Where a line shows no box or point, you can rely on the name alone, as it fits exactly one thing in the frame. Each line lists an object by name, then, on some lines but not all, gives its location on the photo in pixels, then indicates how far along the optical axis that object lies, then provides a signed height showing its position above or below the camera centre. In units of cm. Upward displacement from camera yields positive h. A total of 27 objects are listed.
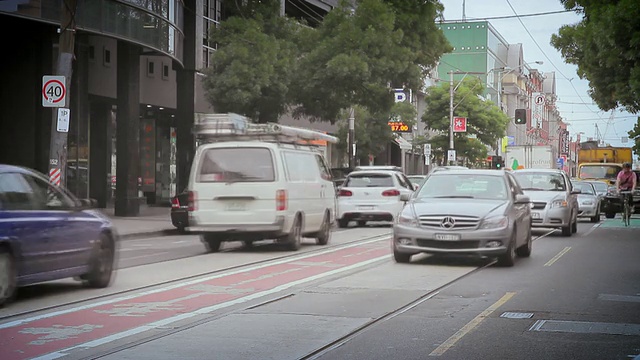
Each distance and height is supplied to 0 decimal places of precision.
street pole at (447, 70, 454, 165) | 6088 +363
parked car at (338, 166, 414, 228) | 2738 -41
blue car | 1049 -65
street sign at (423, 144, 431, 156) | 5594 +181
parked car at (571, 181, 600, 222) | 3281 -74
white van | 1772 -19
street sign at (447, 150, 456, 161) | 5877 +158
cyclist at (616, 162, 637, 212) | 2945 +8
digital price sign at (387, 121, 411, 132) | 5378 +296
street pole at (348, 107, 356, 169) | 4222 +185
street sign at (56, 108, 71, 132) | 2019 +121
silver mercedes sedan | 1535 -63
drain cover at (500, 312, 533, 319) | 1016 -138
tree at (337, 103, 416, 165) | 5234 +274
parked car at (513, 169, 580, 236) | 2427 -38
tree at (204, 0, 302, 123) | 3275 +392
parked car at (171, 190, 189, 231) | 2545 -79
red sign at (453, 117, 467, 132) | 6569 +383
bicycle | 2970 -70
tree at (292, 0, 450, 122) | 3453 +445
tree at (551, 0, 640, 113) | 2569 +381
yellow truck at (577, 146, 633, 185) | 4766 +132
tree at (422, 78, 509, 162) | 7000 +444
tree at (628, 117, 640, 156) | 5031 +247
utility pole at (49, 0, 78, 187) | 2120 +236
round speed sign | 2020 +180
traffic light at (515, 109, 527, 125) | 5272 +351
